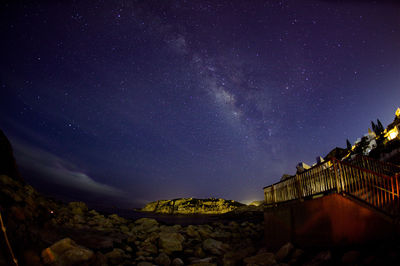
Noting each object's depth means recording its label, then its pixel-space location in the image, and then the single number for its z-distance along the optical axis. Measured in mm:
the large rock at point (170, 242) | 14816
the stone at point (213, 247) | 14159
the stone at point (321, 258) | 7262
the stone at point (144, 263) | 11727
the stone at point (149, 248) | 14306
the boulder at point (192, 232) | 18859
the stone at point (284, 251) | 9391
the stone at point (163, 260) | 12398
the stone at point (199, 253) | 13820
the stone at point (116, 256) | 11986
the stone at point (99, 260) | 9980
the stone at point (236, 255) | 11445
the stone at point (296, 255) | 8695
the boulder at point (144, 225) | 20589
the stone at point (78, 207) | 26438
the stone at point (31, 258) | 7169
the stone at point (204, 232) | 19219
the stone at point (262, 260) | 9274
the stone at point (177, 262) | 12109
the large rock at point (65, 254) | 8205
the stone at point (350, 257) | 6375
